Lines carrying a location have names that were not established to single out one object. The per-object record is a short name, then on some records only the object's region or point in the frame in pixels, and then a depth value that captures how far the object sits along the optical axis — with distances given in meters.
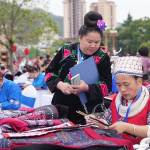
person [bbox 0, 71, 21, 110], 5.28
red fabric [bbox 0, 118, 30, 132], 1.73
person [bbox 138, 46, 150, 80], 8.41
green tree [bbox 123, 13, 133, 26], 74.31
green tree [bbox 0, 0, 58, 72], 21.72
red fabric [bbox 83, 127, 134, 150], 1.66
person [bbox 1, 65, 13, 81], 7.88
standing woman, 2.63
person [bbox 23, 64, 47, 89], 9.88
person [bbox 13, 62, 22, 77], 14.25
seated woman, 2.26
